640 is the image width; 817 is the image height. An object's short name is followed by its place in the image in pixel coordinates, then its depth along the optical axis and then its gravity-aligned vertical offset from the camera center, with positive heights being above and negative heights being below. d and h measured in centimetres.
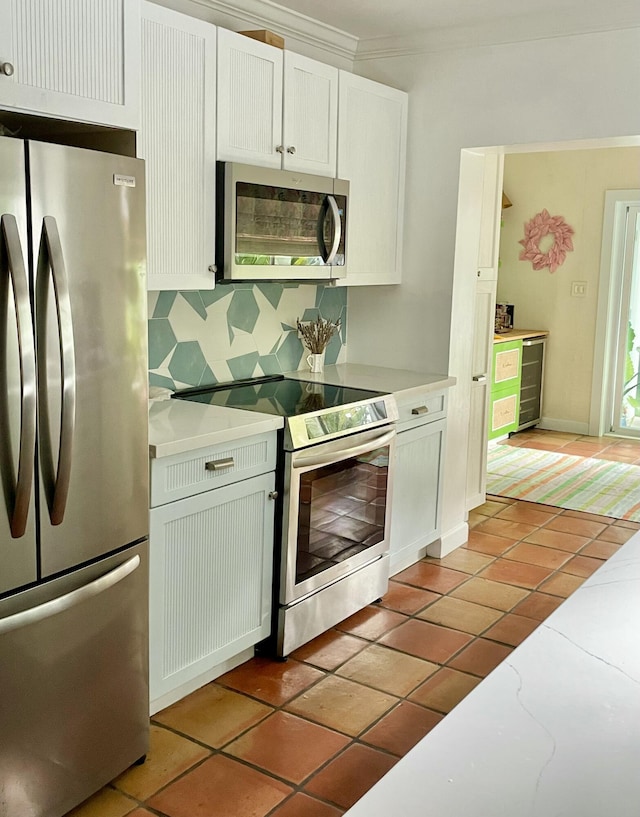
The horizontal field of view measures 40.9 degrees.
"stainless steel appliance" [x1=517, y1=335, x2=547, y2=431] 714 -82
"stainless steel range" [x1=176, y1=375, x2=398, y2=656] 305 -83
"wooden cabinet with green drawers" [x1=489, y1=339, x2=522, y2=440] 661 -82
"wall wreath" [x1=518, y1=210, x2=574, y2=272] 718 +38
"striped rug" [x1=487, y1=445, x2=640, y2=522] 530 -130
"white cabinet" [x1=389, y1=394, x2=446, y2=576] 384 -94
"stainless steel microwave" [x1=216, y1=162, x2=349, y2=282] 311 +20
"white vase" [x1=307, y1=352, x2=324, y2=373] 407 -40
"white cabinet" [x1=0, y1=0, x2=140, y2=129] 215 +56
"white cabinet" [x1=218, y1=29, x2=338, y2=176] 309 +65
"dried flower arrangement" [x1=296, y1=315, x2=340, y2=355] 402 -26
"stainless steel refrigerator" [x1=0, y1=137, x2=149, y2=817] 195 -49
